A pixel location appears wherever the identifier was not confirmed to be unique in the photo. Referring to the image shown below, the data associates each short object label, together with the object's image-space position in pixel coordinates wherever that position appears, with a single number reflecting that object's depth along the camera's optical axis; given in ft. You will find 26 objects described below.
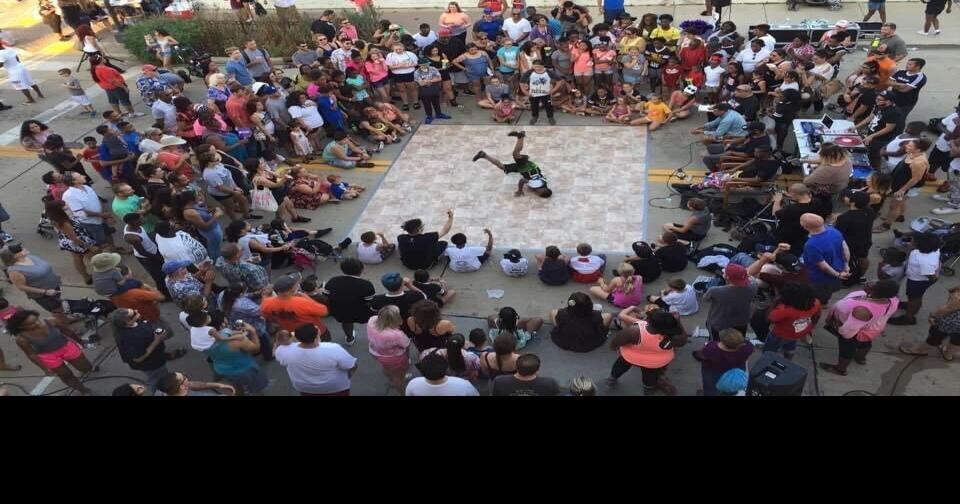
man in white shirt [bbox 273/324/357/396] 18.75
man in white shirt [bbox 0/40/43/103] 44.62
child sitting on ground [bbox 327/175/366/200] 34.45
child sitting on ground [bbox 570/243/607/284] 26.50
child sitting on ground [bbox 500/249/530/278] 27.17
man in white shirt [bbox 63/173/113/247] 27.14
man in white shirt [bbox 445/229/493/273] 27.71
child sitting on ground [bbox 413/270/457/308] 23.27
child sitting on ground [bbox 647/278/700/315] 23.61
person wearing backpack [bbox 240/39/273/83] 43.32
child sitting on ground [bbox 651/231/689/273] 26.13
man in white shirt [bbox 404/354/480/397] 16.98
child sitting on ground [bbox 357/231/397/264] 28.53
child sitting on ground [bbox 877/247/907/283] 22.30
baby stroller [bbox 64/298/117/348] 25.46
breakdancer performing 33.42
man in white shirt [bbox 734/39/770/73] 38.83
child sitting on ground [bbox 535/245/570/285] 26.27
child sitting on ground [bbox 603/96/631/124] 40.65
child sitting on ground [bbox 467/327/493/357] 21.16
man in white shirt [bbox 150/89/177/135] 34.73
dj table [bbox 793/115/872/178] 30.07
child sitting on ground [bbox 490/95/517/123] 41.73
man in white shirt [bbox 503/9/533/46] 44.65
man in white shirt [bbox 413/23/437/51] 44.83
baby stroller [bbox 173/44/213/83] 51.24
